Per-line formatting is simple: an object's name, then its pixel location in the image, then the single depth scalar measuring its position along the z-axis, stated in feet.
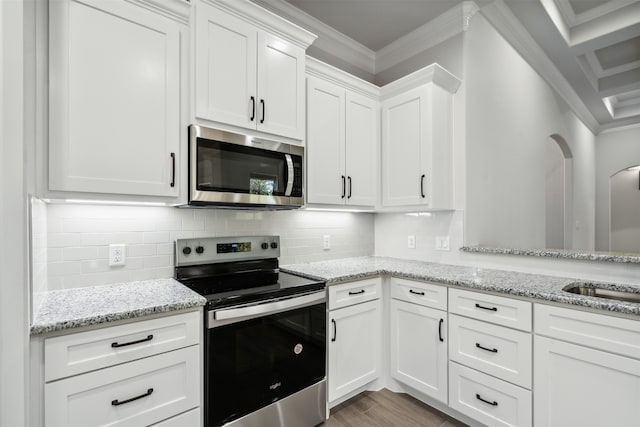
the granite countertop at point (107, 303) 3.84
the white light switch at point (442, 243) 8.38
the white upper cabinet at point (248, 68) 5.57
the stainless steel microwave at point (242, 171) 5.45
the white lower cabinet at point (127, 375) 3.82
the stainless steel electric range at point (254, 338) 4.88
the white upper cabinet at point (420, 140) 7.78
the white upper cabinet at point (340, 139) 7.39
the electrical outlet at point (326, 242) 8.87
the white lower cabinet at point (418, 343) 6.63
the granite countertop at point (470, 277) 4.90
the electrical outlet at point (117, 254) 5.62
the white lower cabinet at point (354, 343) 6.64
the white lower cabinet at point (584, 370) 4.51
